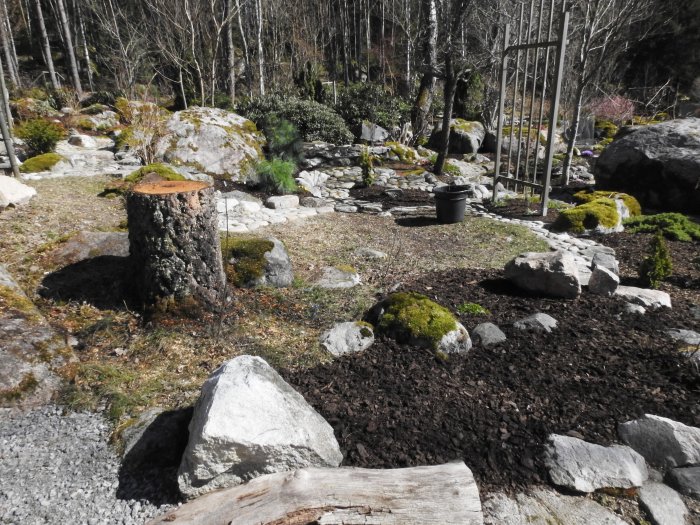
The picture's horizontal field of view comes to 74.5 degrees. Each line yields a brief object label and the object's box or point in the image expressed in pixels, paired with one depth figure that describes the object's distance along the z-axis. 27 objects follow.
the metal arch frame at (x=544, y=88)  6.51
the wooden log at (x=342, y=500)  1.97
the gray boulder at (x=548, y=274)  4.23
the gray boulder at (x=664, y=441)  2.50
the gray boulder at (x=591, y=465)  2.36
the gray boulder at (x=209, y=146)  8.96
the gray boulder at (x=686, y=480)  2.34
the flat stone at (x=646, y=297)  4.18
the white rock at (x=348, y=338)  3.42
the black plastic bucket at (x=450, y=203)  7.04
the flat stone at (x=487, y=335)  3.53
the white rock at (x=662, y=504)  2.19
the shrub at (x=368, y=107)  15.15
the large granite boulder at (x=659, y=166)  7.86
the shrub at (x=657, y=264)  4.69
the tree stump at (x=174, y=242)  3.44
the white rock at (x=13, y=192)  5.51
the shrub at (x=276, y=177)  8.44
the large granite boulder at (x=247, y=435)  2.13
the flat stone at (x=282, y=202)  7.75
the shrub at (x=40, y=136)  9.68
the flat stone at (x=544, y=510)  2.17
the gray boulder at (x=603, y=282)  4.29
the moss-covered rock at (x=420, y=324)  3.37
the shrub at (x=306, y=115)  12.61
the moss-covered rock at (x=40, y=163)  8.33
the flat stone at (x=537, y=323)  3.69
